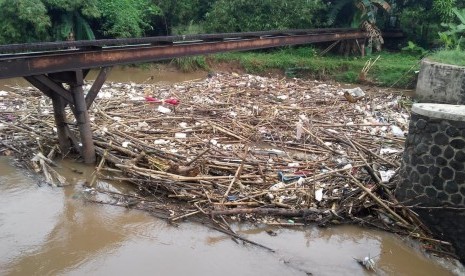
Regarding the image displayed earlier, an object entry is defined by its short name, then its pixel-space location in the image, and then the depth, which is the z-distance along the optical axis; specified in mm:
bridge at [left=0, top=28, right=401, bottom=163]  5566
